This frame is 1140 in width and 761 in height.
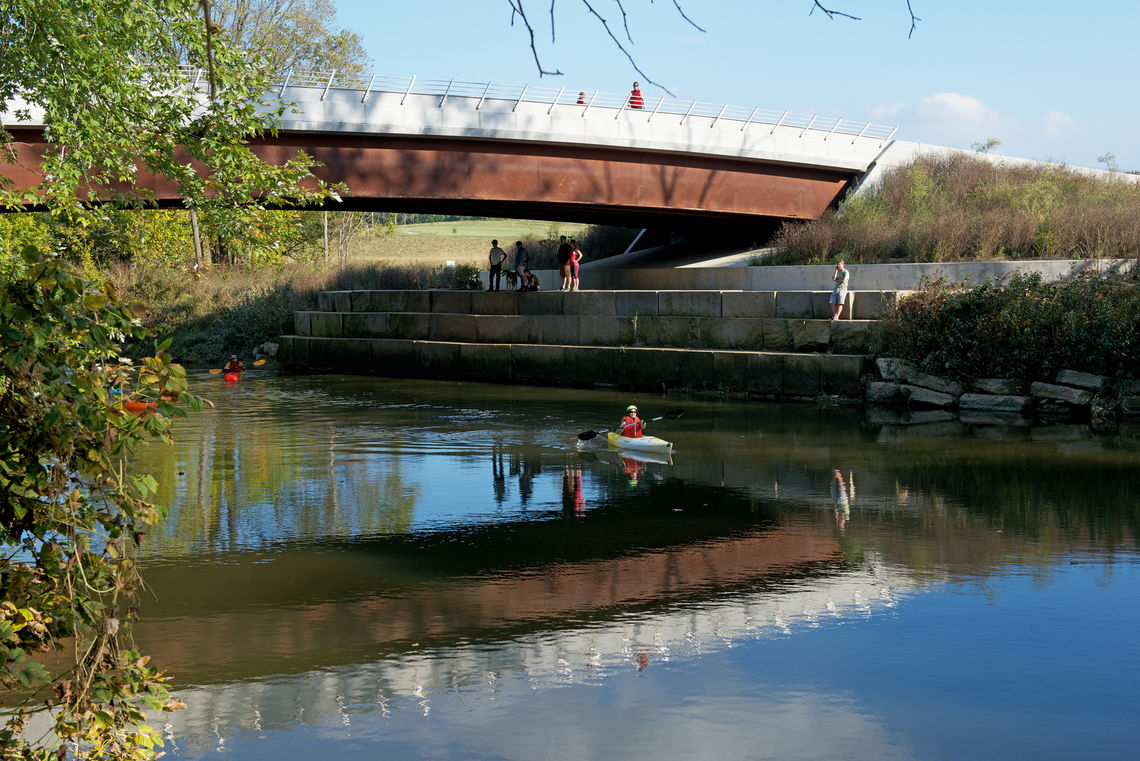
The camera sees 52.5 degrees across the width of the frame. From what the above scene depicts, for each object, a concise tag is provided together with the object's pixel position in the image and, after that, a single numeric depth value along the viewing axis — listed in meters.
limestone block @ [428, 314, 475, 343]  30.59
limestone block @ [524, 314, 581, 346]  28.25
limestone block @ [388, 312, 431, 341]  31.86
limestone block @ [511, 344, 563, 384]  27.78
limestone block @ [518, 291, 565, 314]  28.93
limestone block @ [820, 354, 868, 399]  22.91
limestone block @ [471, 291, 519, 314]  29.94
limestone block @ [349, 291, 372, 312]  34.09
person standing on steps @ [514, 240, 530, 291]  32.47
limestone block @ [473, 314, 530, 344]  29.33
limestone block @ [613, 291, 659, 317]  26.97
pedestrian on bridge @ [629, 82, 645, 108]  31.48
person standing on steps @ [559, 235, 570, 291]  30.74
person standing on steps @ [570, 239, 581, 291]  30.73
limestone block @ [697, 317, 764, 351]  24.91
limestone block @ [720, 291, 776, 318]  24.97
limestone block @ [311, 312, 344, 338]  34.34
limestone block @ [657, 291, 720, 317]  25.83
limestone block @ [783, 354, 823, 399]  23.41
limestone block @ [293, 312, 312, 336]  35.69
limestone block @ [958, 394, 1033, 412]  21.12
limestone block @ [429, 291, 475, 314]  31.20
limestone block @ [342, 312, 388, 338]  33.12
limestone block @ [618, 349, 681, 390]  25.66
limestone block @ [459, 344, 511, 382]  28.95
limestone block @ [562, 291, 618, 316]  27.75
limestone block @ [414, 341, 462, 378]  30.11
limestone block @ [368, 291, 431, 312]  32.28
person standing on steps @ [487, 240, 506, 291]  32.53
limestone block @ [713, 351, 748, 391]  24.50
